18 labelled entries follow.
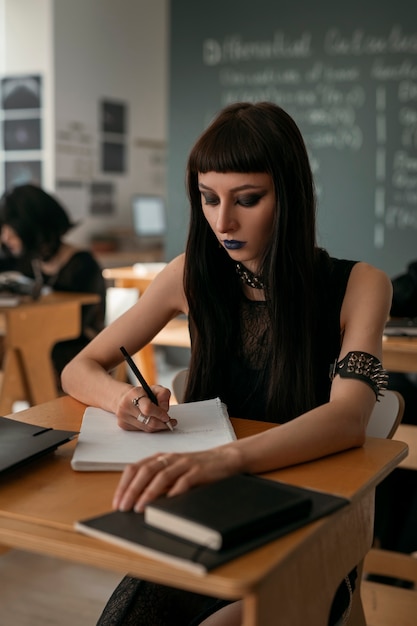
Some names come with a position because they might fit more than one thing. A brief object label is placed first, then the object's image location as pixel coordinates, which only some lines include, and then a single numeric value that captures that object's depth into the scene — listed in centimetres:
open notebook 129
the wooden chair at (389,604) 200
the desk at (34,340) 347
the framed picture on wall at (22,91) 643
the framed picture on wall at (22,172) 651
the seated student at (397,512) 255
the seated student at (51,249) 396
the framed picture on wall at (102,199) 704
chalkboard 473
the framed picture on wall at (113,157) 711
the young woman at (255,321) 143
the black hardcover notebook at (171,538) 92
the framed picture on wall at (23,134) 650
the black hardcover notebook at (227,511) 95
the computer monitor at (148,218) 738
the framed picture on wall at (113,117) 705
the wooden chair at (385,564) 172
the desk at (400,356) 262
